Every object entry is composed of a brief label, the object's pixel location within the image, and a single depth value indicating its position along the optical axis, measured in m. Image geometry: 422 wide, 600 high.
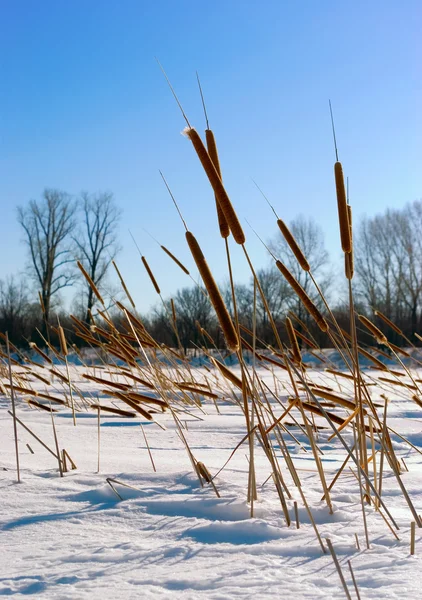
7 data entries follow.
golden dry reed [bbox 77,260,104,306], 2.11
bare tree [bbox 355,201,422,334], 23.16
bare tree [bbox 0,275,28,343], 17.56
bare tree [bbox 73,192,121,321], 26.56
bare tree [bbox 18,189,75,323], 25.73
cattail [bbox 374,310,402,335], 2.52
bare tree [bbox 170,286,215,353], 14.79
